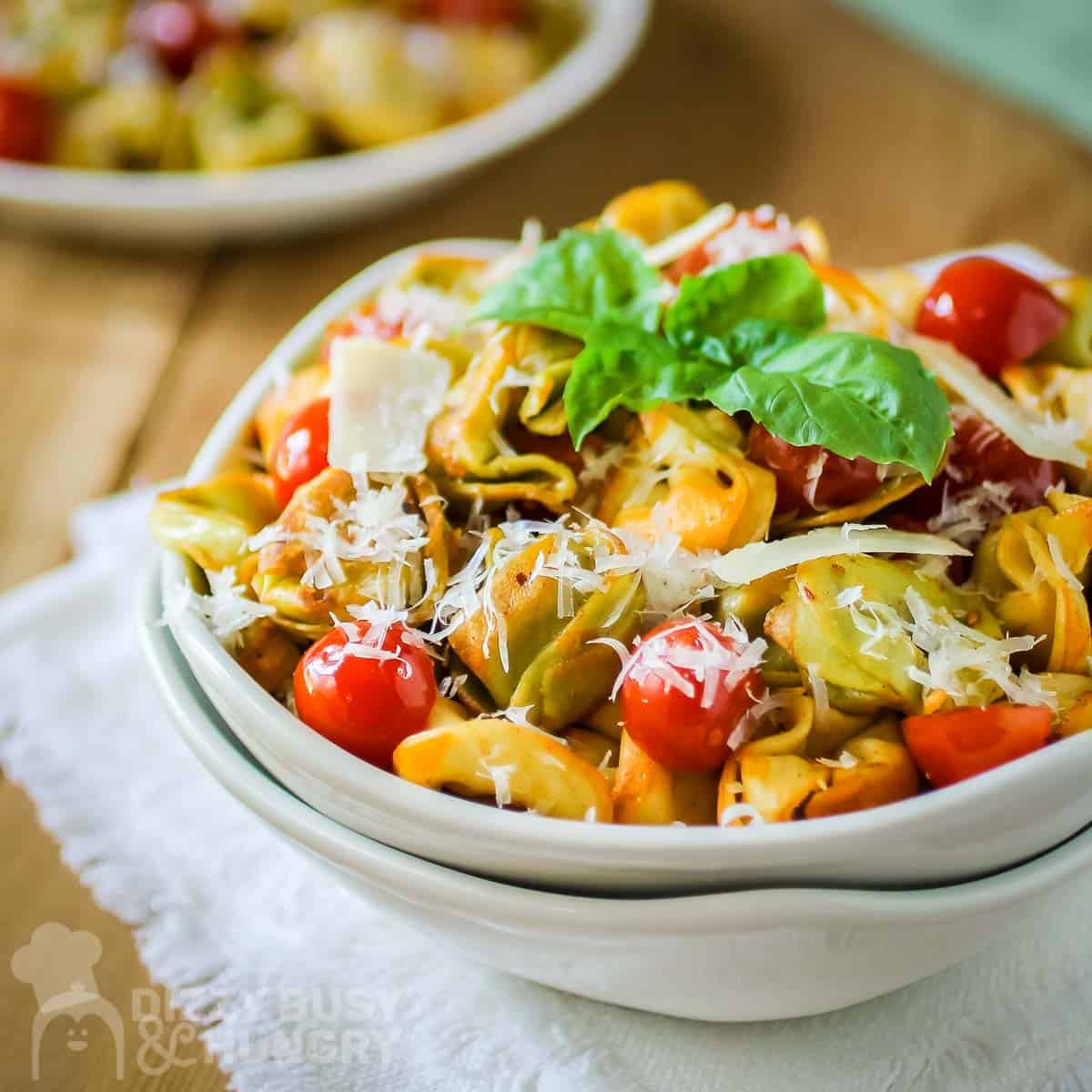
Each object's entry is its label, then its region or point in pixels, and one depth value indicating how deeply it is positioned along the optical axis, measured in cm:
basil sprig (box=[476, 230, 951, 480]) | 37
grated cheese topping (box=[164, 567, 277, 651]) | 38
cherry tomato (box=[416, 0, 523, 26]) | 72
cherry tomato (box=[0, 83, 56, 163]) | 67
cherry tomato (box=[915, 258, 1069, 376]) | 42
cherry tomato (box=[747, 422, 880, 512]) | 38
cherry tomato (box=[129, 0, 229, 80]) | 71
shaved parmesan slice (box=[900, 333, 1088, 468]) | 39
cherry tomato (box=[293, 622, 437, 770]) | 36
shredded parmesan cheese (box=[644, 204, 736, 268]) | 43
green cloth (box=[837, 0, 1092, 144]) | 71
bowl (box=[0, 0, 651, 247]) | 61
